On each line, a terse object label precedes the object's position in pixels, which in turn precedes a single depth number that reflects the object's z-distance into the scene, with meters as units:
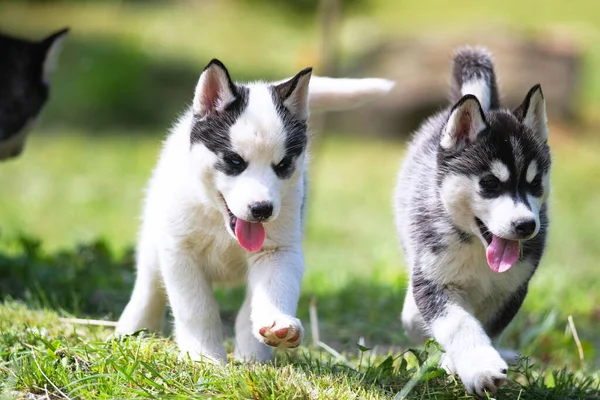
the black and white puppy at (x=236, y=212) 8.42
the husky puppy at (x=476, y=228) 8.21
